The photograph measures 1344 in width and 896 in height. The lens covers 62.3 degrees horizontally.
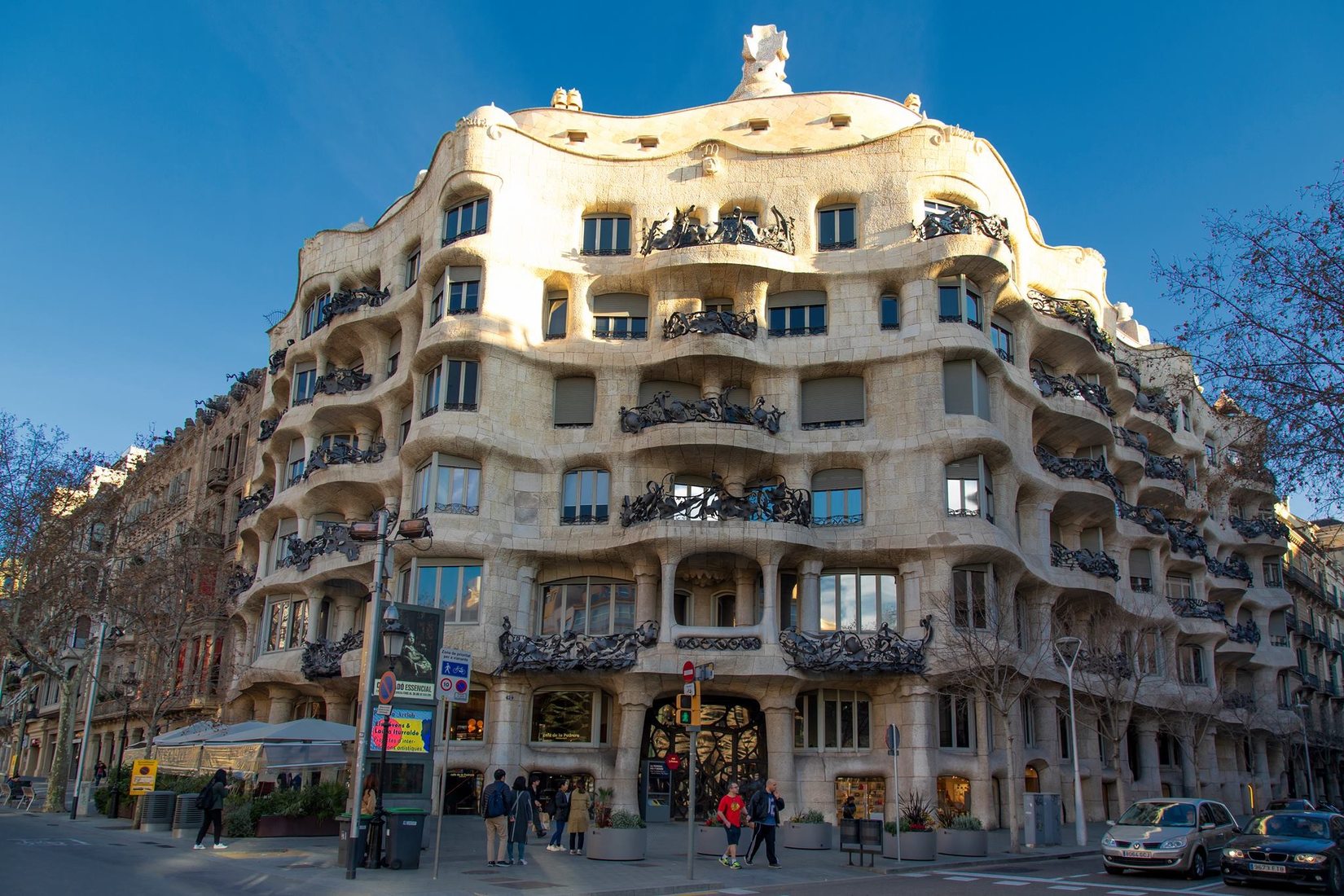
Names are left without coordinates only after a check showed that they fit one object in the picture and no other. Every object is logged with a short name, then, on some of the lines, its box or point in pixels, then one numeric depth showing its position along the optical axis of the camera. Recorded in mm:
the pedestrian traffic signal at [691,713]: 20766
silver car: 21094
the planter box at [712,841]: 24609
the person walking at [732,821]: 22691
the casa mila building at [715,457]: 33719
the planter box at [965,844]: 26062
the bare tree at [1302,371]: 19156
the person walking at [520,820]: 22234
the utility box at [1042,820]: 28984
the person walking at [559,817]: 25625
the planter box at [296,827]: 27109
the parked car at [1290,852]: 18734
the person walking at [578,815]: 24531
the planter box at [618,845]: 23188
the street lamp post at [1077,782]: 30672
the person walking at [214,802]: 24266
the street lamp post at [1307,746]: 56812
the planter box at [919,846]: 24375
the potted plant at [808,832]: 26297
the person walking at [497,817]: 21562
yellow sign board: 30000
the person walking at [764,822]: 23109
